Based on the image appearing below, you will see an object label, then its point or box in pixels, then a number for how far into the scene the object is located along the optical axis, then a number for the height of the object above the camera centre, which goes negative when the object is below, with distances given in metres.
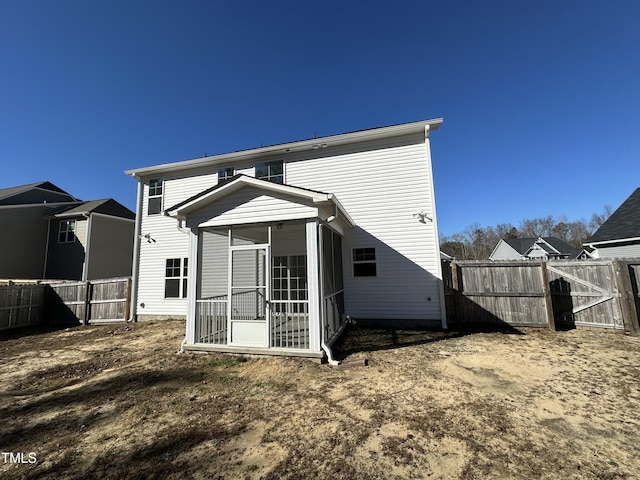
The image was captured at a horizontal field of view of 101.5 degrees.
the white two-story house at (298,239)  5.66 +1.12
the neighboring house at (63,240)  14.20 +2.38
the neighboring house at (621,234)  12.60 +1.66
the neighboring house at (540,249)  30.94 +2.37
